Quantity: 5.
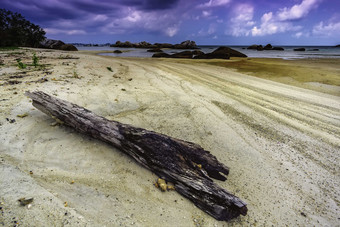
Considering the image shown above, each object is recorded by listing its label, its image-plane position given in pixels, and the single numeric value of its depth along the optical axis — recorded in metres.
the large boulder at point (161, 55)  23.88
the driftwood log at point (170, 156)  2.10
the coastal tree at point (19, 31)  31.61
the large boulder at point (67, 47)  35.81
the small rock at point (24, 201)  1.84
